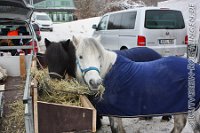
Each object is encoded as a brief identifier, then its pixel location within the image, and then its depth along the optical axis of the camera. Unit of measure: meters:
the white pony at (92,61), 3.02
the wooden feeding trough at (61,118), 2.49
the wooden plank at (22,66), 5.43
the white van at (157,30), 8.28
